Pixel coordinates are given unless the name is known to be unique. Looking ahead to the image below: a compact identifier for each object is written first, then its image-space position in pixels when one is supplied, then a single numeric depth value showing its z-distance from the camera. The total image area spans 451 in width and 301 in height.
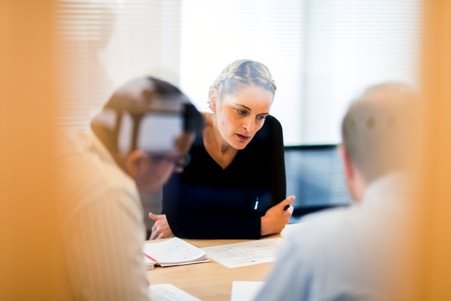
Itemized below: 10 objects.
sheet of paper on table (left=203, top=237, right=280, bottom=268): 2.87
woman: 2.73
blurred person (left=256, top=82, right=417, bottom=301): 2.40
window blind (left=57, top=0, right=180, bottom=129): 2.44
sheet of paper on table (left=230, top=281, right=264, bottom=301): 2.68
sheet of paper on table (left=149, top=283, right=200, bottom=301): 2.65
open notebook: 2.82
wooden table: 2.70
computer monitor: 2.62
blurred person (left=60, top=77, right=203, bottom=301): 2.44
